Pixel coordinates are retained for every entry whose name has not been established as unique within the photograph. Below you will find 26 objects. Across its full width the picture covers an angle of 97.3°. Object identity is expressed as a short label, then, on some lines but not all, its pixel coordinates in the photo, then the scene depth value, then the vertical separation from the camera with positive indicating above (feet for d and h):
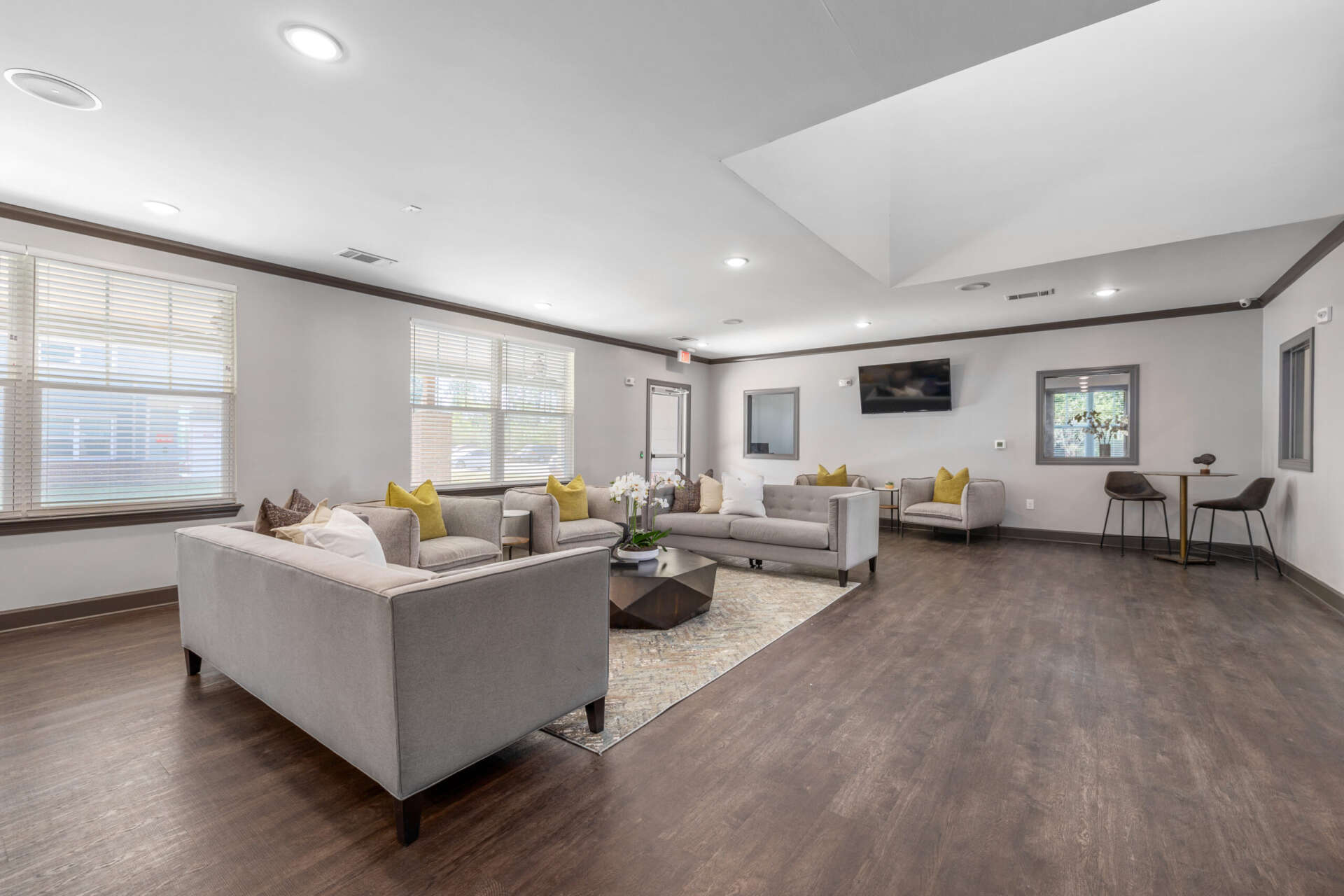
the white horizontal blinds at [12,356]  11.41 +1.56
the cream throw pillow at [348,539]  7.78 -1.34
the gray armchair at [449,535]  12.36 -2.19
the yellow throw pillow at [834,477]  25.32 -1.43
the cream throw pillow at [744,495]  18.16 -1.61
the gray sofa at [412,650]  5.27 -2.16
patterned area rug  8.00 -3.70
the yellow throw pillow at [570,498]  18.19 -1.77
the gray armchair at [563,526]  16.67 -2.49
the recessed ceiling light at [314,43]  6.54 +4.49
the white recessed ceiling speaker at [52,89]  7.33 +4.46
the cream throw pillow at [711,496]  18.69 -1.68
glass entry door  27.71 +0.61
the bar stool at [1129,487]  20.33 -1.41
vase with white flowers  13.08 -2.06
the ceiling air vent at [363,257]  14.15 +4.45
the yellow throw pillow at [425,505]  14.15 -1.59
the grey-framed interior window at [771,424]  29.60 +0.96
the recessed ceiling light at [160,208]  11.34 +4.46
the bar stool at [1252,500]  16.58 -1.46
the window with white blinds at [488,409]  18.58 +1.08
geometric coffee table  11.53 -3.06
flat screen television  24.67 +2.48
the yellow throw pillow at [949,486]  23.25 -1.63
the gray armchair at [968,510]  21.75 -2.47
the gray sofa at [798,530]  15.28 -2.42
